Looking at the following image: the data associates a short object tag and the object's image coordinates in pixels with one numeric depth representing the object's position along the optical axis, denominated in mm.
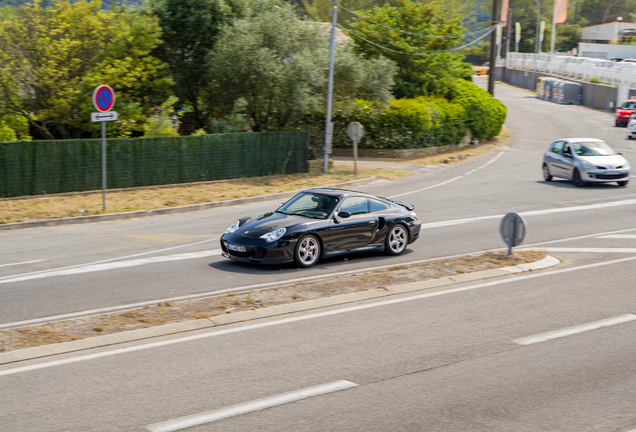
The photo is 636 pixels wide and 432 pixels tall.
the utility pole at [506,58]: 91388
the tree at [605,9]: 128750
